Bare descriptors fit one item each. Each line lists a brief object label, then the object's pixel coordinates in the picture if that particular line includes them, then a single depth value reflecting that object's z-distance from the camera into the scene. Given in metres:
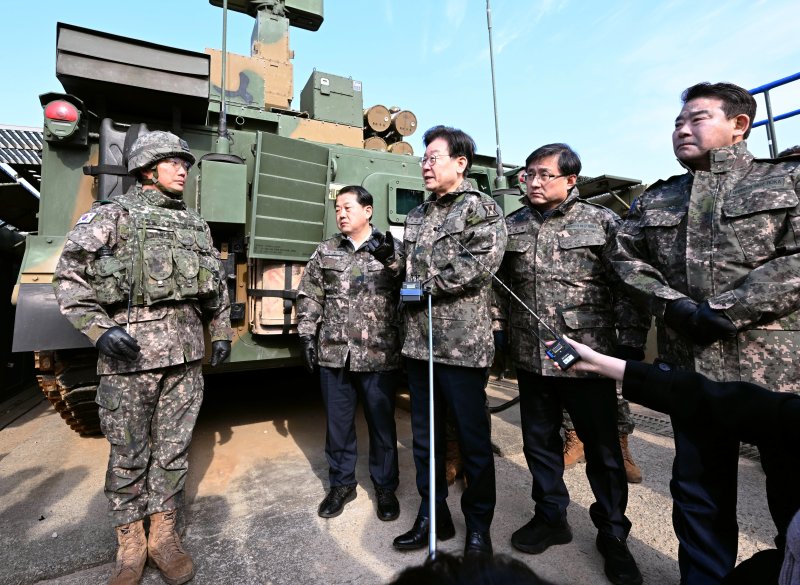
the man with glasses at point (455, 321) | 1.98
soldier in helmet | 1.91
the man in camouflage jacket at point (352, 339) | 2.47
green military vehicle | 2.52
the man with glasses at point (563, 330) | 1.94
